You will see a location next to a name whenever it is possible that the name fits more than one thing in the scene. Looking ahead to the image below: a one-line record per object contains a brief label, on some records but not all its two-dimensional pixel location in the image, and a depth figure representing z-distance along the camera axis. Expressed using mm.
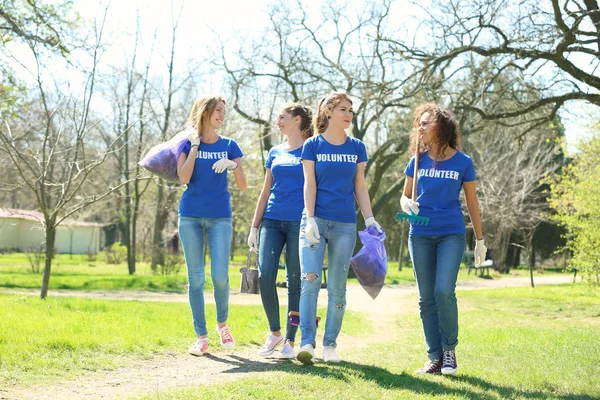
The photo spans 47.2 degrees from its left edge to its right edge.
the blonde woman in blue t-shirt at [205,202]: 5973
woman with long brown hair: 5305
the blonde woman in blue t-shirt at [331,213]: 5371
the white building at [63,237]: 53906
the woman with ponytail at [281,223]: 5828
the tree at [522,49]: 11844
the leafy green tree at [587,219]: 13992
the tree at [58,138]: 9742
